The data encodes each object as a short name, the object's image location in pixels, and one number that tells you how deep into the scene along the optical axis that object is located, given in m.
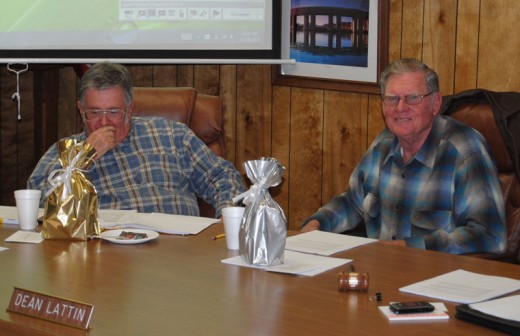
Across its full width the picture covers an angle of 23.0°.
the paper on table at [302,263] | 2.92
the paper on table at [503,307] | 2.55
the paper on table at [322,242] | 3.13
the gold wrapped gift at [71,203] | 3.23
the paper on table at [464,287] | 2.71
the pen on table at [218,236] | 3.28
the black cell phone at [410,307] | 2.60
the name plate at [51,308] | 2.55
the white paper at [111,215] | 3.49
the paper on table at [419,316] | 2.59
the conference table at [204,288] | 2.56
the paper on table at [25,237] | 3.24
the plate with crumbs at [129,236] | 3.22
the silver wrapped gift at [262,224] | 2.95
